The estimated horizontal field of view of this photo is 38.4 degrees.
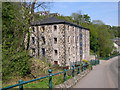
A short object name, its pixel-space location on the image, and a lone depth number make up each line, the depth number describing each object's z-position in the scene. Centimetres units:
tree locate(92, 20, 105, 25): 7720
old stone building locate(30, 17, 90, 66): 3438
